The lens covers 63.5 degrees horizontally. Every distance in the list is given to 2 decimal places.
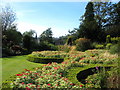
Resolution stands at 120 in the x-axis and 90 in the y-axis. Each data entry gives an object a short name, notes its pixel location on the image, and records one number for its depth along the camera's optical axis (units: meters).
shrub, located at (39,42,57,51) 15.89
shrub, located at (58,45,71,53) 10.56
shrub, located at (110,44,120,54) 7.43
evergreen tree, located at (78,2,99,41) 16.73
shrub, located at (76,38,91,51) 12.77
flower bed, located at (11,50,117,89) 2.65
